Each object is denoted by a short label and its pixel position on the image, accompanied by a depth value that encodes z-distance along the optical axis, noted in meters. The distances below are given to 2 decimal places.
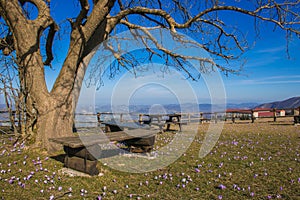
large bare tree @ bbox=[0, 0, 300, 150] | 5.79
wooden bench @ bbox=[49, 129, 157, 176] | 3.82
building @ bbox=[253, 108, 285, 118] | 15.46
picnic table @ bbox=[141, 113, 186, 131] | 11.17
